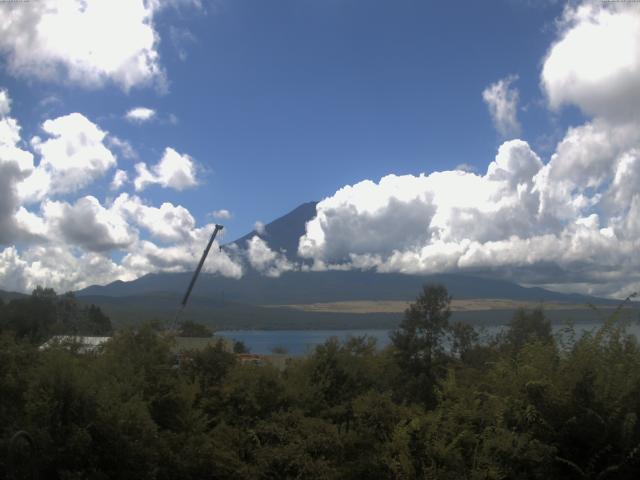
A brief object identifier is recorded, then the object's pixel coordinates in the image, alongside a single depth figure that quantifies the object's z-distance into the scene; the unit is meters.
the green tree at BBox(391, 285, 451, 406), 41.57
